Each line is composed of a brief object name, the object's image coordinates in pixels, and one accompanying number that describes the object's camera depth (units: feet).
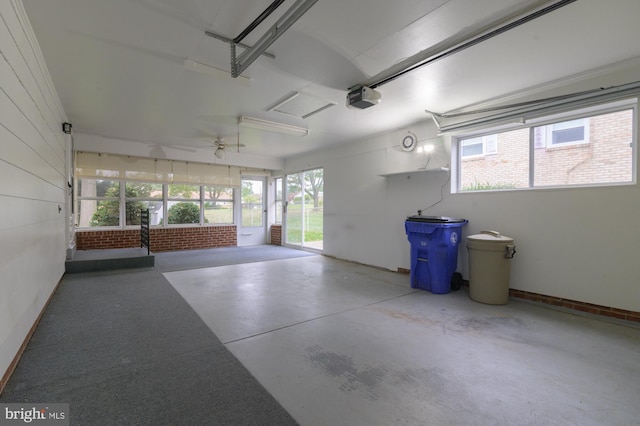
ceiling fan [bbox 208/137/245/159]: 20.12
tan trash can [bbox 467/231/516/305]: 11.36
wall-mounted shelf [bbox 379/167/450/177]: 14.28
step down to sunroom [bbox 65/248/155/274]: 15.53
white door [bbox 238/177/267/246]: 28.45
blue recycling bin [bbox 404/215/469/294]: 12.78
